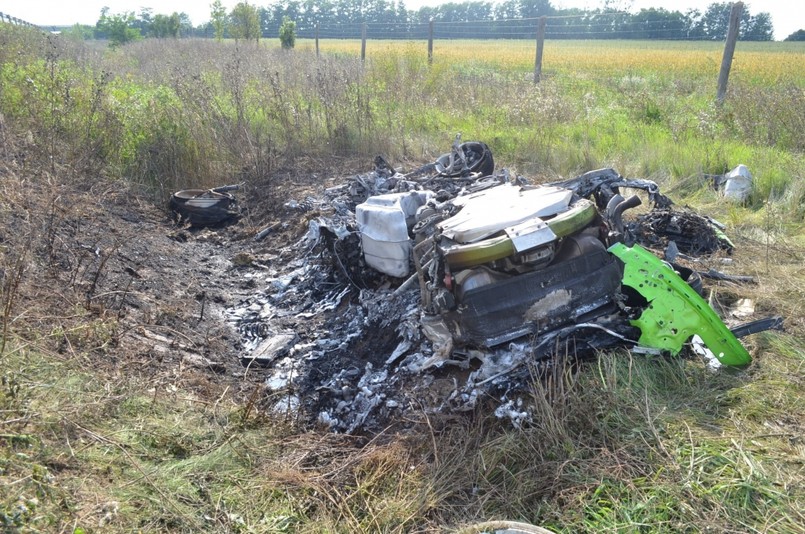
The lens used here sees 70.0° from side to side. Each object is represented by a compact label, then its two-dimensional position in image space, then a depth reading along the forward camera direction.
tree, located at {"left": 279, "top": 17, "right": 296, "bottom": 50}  23.52
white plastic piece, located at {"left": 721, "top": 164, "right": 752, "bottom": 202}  6.54
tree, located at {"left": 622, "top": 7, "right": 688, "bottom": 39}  13.94
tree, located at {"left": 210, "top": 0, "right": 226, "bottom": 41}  25.17
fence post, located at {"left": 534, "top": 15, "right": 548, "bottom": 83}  12.61
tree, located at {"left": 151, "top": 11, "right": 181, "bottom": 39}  33.91
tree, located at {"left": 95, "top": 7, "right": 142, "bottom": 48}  31.06
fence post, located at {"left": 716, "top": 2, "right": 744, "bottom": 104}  9.19
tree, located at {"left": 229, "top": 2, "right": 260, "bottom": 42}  22.88
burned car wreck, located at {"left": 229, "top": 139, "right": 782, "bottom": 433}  3.46
